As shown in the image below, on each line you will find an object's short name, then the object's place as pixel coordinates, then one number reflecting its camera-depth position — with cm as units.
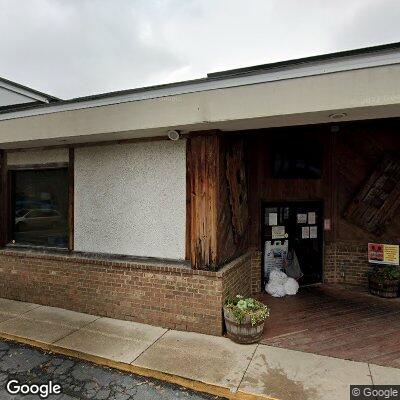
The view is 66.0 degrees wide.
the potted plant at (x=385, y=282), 647
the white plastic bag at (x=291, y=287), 679
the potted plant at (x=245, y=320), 456
